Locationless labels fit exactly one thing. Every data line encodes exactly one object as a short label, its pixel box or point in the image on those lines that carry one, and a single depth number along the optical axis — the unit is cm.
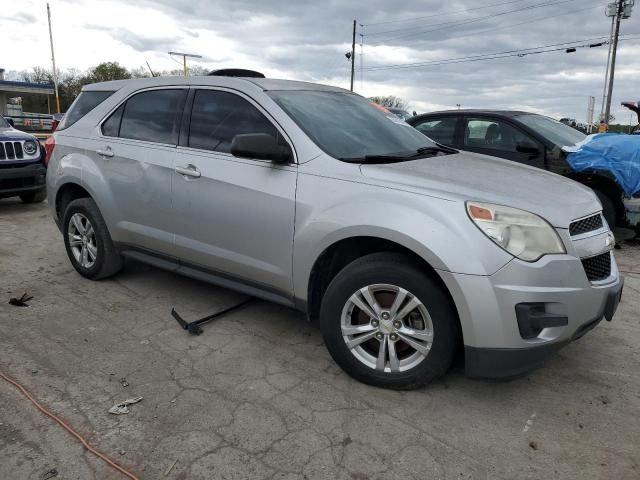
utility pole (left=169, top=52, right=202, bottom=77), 2382
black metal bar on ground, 375
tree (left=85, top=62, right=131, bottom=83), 6066
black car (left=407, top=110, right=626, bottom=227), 632
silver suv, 261
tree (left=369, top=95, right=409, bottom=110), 6138
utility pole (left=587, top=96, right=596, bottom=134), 1959
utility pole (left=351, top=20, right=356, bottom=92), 3847
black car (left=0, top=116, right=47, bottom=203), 788
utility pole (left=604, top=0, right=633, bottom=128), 2517
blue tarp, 612
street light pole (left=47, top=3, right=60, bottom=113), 4367
